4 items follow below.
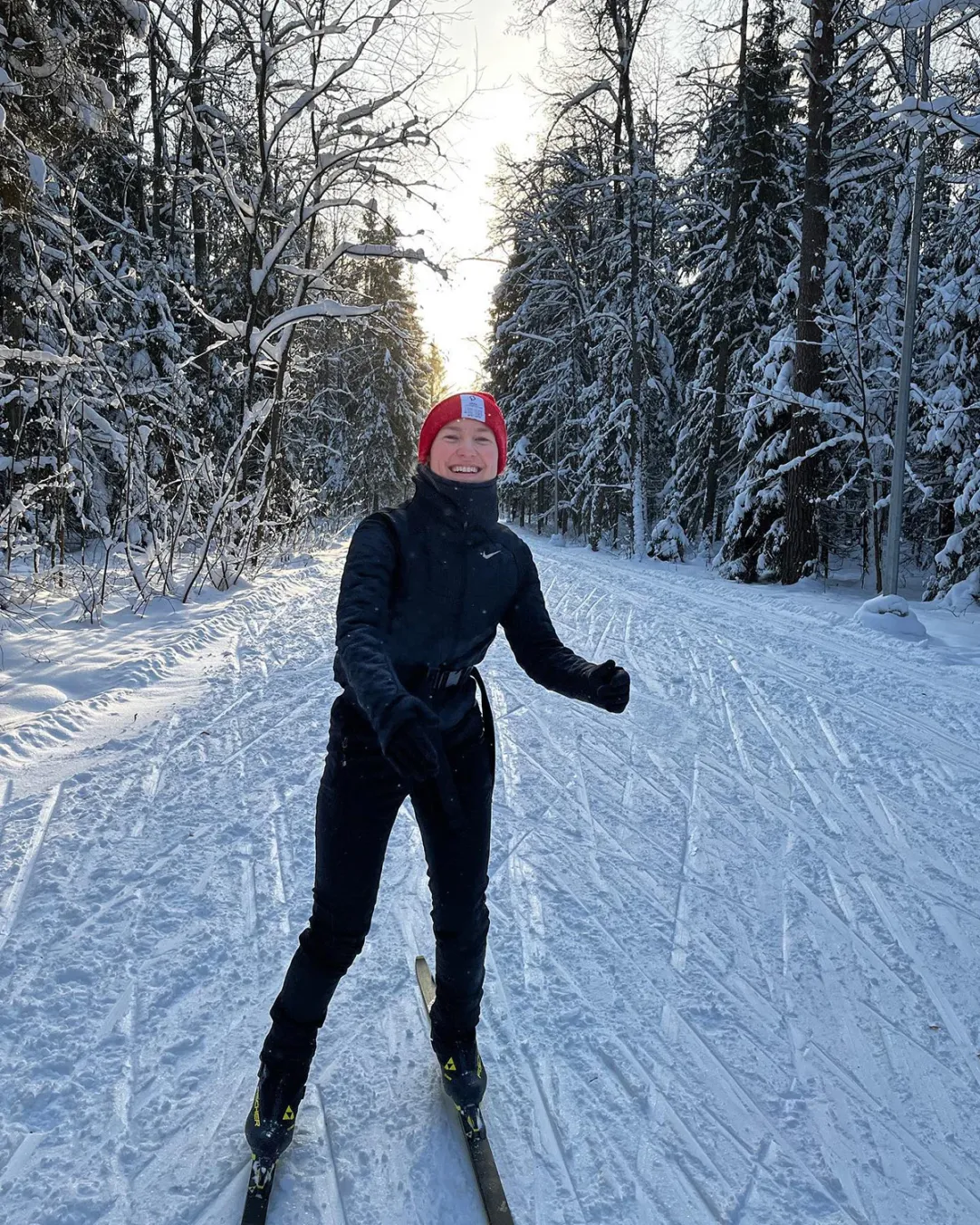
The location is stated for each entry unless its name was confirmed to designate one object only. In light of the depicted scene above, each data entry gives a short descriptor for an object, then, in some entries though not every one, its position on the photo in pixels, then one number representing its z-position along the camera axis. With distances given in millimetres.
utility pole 9555
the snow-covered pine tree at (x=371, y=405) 33000
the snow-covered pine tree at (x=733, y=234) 18297
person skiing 2006
